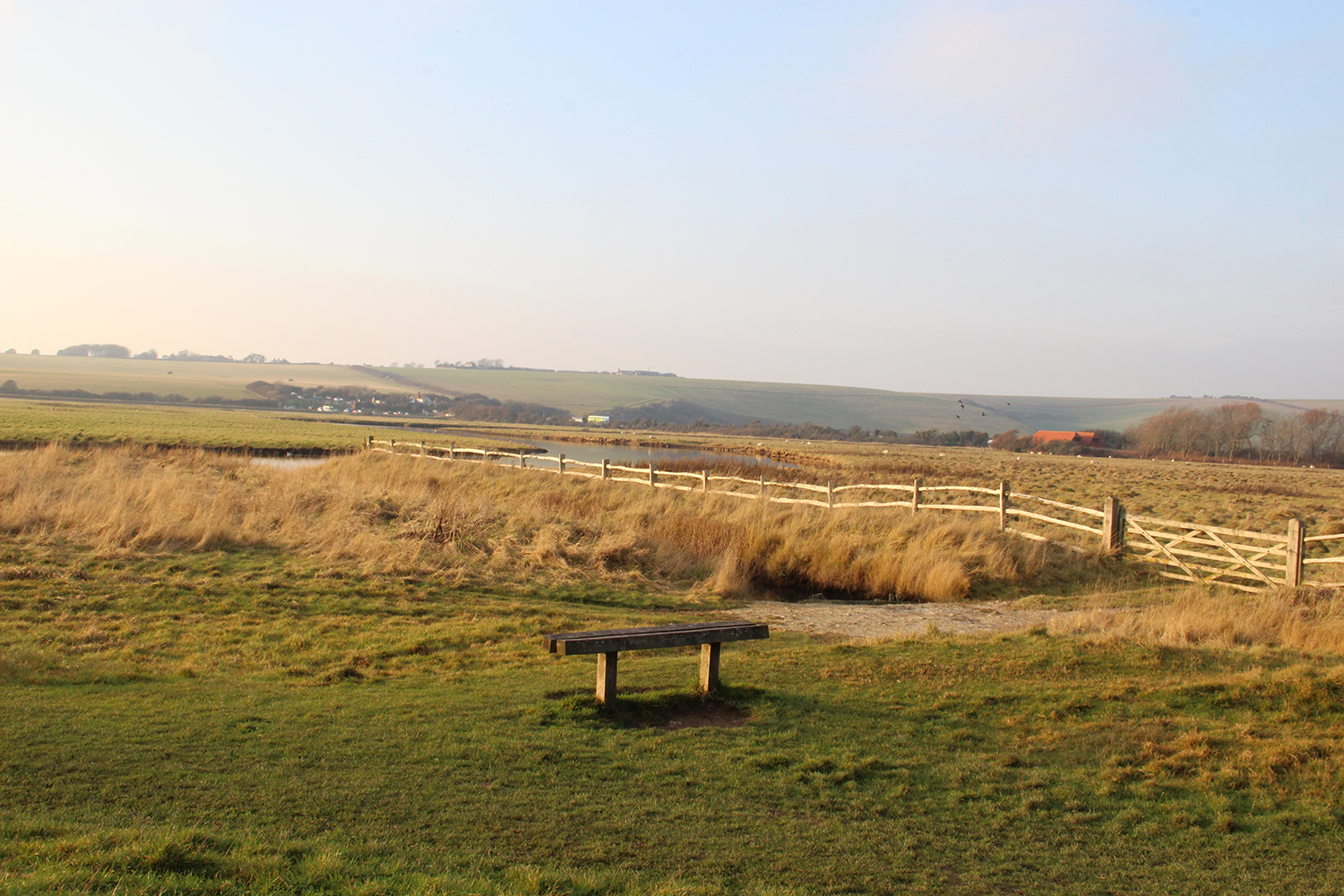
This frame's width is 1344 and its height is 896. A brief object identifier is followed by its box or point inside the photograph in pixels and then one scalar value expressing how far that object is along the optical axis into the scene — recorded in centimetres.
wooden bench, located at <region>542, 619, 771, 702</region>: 648
